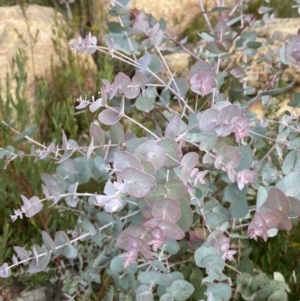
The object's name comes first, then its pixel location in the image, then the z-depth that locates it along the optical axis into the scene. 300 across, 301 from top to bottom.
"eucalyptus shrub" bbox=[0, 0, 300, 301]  0.77
